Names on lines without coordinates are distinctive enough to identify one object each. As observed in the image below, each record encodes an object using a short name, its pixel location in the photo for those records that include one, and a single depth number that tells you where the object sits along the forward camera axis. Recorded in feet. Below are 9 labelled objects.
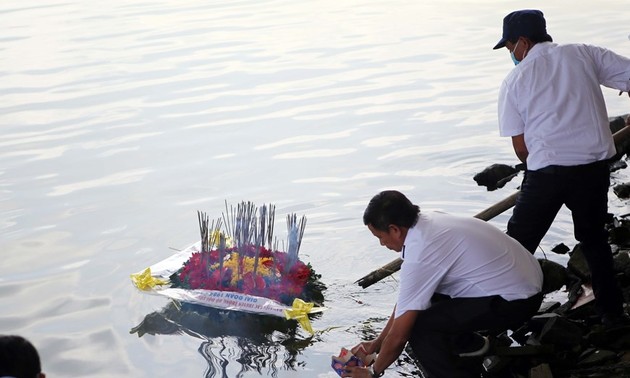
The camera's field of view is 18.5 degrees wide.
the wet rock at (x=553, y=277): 45.68
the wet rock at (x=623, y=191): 59.63
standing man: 36.71
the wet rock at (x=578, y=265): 44.50
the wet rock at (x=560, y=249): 51.91
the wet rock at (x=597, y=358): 36.58
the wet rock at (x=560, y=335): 37.78
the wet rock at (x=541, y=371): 35.54
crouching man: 32.50
